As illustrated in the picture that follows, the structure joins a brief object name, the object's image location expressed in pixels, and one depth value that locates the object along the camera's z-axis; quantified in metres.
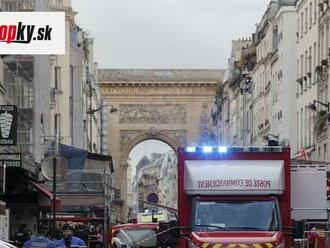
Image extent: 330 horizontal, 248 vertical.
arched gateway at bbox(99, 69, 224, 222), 144.88
